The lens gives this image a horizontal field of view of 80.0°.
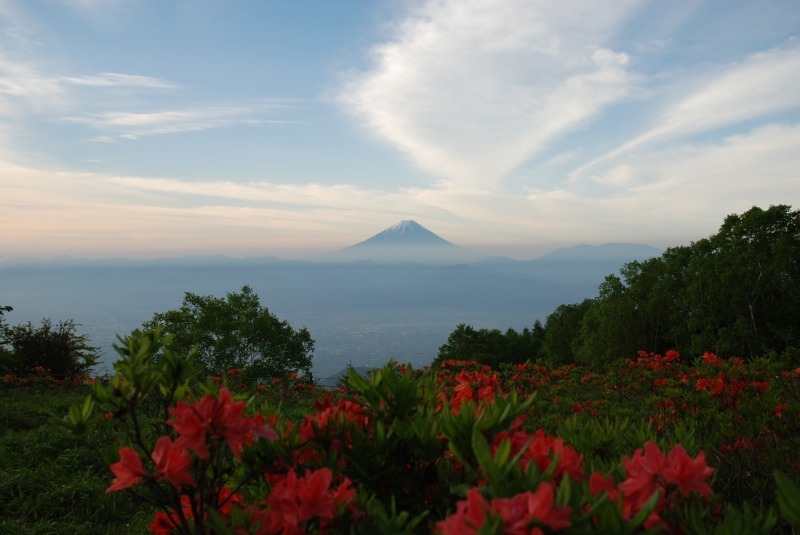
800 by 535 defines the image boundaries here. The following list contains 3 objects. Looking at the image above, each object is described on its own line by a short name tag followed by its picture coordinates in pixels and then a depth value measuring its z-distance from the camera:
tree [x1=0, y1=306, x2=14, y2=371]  15.75
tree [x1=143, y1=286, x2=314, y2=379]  33.12
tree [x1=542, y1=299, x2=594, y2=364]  44.75
